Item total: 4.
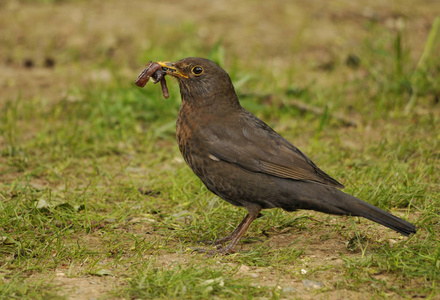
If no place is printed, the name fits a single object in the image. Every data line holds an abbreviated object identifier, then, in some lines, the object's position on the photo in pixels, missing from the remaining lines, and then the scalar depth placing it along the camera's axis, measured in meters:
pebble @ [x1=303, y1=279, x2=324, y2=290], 6.79
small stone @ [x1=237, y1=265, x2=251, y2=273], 7.30
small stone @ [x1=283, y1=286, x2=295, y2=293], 6.69
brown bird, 7.90
